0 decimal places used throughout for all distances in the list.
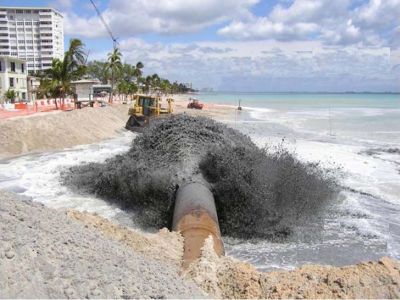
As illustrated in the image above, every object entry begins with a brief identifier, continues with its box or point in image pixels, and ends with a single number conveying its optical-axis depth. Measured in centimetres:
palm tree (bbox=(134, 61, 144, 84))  9344
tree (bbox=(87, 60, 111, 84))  12250
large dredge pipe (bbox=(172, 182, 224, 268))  727
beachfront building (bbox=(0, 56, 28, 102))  5194
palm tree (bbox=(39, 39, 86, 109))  4150
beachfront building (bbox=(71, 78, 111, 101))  5256
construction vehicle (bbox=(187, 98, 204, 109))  6856
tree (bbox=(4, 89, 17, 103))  4912
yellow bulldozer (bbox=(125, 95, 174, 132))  2988
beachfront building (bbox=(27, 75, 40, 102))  5955
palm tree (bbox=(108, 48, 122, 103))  6699
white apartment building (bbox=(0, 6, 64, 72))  16762
